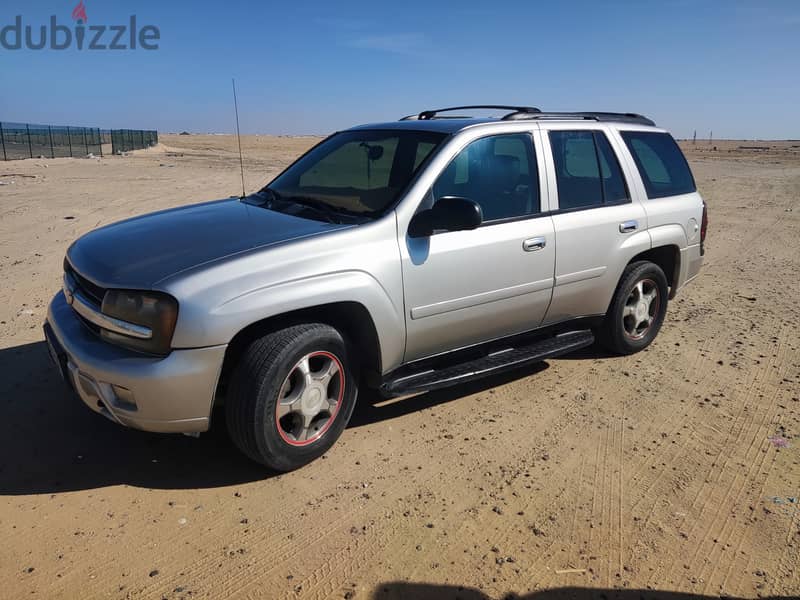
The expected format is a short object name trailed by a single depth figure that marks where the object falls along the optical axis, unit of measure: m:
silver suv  3.13
